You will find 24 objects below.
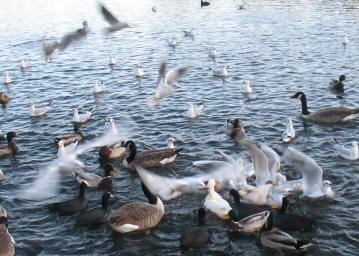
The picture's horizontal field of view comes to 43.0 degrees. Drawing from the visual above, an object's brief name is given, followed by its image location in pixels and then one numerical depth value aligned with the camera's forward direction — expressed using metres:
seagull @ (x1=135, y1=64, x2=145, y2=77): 23.89
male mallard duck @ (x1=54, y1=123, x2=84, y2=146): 15.98
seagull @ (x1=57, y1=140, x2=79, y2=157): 14.73
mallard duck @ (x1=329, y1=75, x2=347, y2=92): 19.91
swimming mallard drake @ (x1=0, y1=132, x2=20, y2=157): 15.30
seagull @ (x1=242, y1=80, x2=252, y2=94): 20.23
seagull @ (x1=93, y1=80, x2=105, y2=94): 21.51
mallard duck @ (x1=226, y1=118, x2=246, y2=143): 15.34
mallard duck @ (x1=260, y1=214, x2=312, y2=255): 9.54
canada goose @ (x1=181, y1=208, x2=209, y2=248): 9.96
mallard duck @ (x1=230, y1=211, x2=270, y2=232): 10.33
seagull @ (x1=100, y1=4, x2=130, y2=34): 14.81
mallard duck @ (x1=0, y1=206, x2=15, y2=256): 9.82
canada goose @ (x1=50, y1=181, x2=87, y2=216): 11.41
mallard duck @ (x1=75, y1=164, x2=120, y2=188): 12.77
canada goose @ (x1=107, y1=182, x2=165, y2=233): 10.63
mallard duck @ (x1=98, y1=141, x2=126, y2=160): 14.64
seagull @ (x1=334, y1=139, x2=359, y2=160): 13.63
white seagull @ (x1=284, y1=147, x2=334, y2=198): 11.46
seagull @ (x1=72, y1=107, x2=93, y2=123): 17.81
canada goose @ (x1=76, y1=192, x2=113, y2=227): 10.95
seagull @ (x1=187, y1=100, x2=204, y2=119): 17.81
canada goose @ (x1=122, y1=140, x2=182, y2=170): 14.14
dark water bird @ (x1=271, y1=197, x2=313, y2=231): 10.35
